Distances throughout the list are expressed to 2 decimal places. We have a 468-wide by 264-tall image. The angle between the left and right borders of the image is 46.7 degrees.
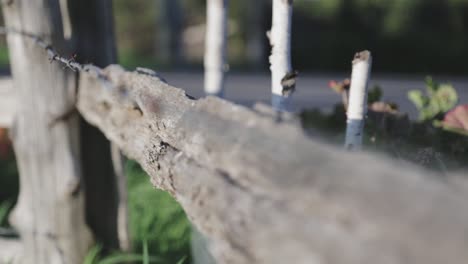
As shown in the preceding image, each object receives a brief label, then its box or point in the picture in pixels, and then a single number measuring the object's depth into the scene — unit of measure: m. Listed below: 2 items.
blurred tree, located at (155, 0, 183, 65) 11.09
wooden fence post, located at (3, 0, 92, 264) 1.59
